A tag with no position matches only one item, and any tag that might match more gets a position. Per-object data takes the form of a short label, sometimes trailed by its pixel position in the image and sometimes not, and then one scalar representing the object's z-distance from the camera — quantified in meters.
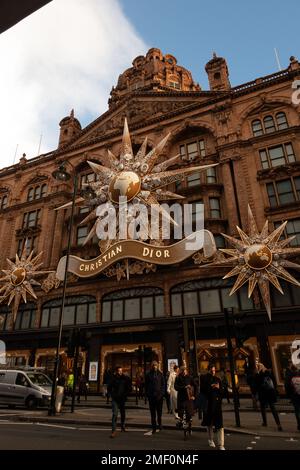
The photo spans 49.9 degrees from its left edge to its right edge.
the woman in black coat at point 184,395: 8.58
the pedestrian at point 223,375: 18.96
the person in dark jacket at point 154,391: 9.30
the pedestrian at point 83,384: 22.38
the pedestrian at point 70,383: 21.70
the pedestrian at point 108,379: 10.12
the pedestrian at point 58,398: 14.15
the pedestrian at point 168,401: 14.59
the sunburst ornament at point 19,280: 28.67
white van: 16.42
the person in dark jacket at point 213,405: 6.82
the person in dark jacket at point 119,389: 9.45
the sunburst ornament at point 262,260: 20.09
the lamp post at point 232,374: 9.85
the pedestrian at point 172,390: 13.13
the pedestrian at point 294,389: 9.37
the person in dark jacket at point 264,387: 10.02
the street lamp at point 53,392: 13.16
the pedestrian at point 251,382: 13.10
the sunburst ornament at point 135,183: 25.02
